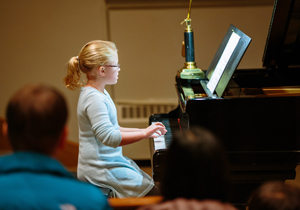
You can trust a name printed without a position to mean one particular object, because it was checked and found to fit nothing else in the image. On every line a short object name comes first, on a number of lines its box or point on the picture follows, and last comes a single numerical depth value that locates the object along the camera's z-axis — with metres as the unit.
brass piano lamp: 4.57
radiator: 5.49
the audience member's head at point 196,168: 3.21
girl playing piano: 4.14
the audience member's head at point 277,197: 3.10
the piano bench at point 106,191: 4.12
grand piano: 4.21
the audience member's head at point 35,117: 3.13
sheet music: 4.25
